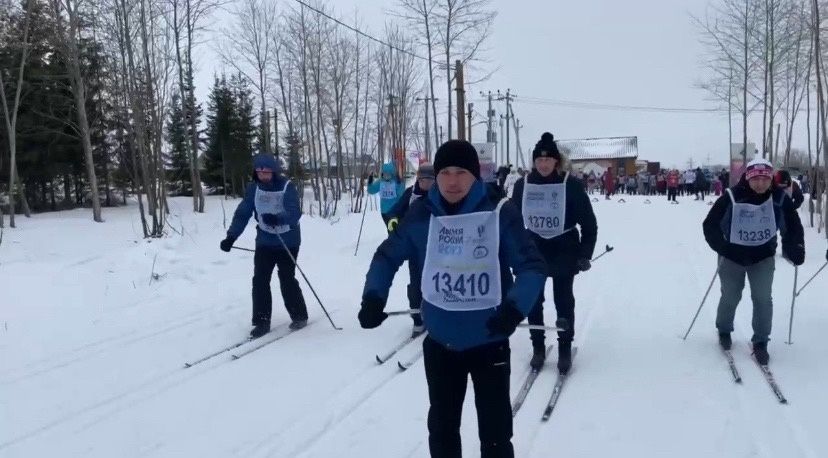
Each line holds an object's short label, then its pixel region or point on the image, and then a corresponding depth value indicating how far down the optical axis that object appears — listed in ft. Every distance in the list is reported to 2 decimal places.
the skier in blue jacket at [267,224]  23.77
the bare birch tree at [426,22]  83.30
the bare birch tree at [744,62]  72.79
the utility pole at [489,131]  191.75
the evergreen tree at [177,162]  111.34
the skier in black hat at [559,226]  18.62
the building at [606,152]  265.95
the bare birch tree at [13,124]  59.41
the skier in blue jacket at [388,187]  42.63
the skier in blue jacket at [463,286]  10.49
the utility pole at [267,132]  103.09
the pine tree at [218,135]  117.91
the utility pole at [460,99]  76.02
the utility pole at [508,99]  218.79
